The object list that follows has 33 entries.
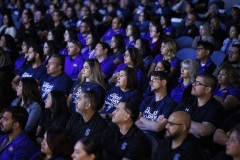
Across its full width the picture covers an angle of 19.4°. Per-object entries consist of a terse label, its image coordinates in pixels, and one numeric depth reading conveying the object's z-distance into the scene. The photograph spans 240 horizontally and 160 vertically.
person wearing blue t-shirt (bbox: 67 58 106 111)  8.34
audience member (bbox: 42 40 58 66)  10.89
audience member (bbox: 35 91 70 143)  7.07
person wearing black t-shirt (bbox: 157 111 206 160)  5.63
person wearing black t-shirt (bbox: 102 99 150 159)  5.96
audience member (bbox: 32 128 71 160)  5.60
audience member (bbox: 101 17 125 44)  12.68
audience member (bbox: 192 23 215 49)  10.93
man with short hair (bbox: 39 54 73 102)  8.78
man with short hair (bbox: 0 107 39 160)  6.33
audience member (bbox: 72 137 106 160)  5.11
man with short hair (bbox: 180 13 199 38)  12.10
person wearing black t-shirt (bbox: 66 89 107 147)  6.66
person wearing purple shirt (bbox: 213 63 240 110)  7.69
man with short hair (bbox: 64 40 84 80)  10.33
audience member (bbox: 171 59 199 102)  8.09
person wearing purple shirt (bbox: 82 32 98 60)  11.29
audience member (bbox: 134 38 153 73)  10.35
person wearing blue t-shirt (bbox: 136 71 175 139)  6.77
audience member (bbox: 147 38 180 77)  9.81
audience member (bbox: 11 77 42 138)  7.41
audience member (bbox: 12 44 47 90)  9.74
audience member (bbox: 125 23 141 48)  11.61
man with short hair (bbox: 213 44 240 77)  9.36
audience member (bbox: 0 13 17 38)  13.73
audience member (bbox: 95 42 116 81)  10.04
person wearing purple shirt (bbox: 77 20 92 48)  12.50
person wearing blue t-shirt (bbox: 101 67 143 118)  7.75
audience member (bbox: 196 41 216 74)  9.36
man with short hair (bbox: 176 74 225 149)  6.39
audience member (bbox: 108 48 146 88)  9.10
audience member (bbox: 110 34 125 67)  10.53
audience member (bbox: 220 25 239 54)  10.84
